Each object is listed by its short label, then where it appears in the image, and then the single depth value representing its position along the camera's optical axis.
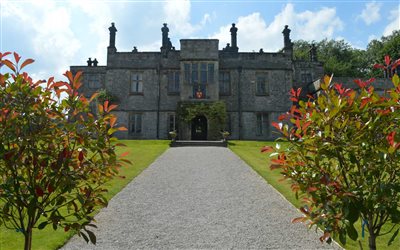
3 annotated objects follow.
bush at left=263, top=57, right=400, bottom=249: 2.49
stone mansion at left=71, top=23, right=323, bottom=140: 25.75
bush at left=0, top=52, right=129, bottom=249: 2.57
